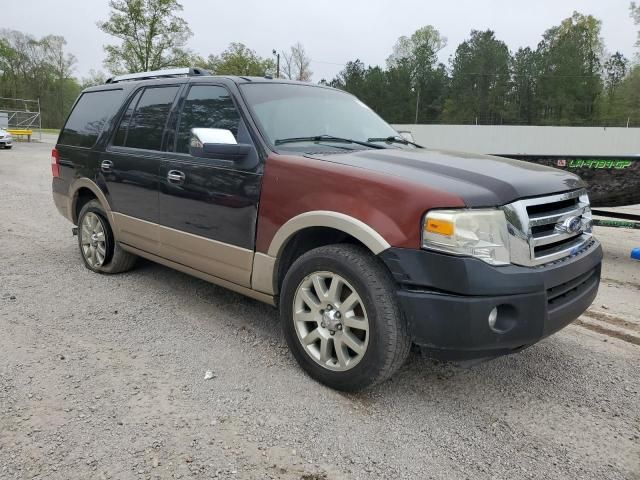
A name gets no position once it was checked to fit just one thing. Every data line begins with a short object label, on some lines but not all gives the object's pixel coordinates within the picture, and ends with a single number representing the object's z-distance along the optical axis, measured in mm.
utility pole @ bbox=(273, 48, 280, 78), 48212
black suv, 2514
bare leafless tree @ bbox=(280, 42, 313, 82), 59531
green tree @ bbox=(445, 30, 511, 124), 64938
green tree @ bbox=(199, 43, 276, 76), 50031
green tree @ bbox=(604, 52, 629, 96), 63094
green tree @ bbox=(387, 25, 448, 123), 70500
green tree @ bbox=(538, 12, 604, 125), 58688
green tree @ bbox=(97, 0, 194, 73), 38781
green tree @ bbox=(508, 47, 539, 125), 62625
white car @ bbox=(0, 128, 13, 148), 22856
